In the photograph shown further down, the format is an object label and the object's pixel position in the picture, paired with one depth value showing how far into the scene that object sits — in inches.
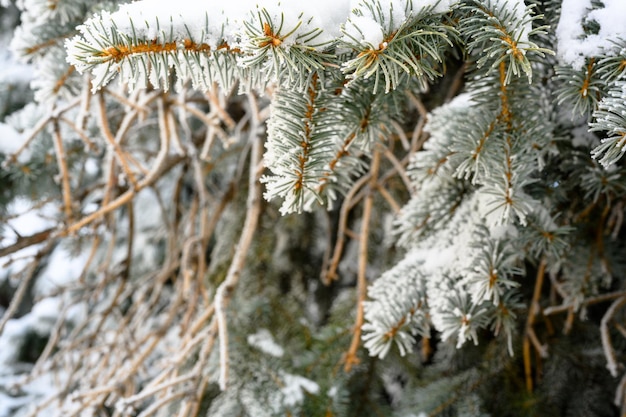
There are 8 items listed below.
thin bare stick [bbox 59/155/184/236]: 33.2
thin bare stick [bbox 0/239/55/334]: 37.9
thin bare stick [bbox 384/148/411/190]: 36.8
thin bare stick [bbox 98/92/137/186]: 33.4
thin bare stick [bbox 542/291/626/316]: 33.3
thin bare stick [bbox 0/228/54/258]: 36.4
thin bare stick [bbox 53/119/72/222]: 35.5
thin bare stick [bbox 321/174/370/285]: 41.3
